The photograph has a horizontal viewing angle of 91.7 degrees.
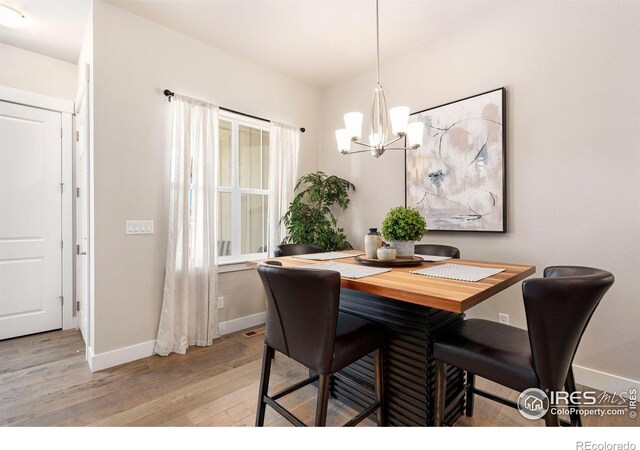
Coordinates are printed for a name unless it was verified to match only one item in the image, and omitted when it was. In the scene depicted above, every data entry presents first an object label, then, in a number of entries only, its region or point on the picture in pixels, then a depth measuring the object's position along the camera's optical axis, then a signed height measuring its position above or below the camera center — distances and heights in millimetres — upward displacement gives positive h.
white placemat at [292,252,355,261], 2279 -238
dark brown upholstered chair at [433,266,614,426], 1101 -468
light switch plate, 2570 -21
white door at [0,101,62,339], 2967 +40
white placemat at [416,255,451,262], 2148 -233
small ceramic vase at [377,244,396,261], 1922 -176
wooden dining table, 1359 -572
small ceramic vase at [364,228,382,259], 2082 -119
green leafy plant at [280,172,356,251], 3436 +113
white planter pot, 2023 -148
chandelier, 2016 +642
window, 3264 +406
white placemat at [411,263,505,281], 1506 -246
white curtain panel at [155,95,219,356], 2723 -87
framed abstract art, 2521 +523
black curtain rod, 2738 +1177
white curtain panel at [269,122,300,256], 3555 +610
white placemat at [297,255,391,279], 1574 -247
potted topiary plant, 1970 -24
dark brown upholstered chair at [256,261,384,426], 1316 -509
